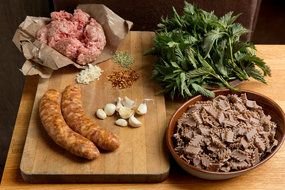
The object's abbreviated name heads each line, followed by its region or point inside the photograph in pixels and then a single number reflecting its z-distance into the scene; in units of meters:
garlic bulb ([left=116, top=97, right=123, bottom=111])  1.40
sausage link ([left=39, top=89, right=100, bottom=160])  1.24
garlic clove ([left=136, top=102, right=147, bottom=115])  1.39
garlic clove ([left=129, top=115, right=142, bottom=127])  1.36
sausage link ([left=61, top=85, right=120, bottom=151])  1.27
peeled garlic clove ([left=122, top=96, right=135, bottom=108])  1.42
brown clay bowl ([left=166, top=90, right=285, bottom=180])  1.20
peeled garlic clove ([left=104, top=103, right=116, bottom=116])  1.39
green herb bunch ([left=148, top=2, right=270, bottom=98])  1.43
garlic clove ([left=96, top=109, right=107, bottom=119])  1.38
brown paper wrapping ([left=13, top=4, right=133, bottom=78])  1.50
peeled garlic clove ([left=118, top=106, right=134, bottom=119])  1.38
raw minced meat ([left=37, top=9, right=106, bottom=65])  1.52
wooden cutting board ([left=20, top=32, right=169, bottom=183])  1.24
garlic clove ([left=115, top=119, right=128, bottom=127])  1.36
